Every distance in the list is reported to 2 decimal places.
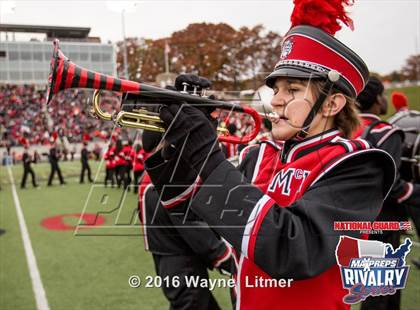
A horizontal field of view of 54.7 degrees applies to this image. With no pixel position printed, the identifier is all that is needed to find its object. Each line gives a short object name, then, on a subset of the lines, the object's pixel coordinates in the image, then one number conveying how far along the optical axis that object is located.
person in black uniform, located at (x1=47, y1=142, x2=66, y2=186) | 16.09
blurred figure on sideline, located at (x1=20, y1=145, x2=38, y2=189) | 15.62
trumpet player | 1.29
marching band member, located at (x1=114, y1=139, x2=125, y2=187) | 13.59
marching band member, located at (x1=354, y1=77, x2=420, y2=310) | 3.10
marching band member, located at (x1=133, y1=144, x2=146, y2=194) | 10.94
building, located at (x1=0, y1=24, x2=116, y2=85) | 31.69
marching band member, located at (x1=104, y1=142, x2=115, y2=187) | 14.24
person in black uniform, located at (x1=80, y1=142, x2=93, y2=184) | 16.55
